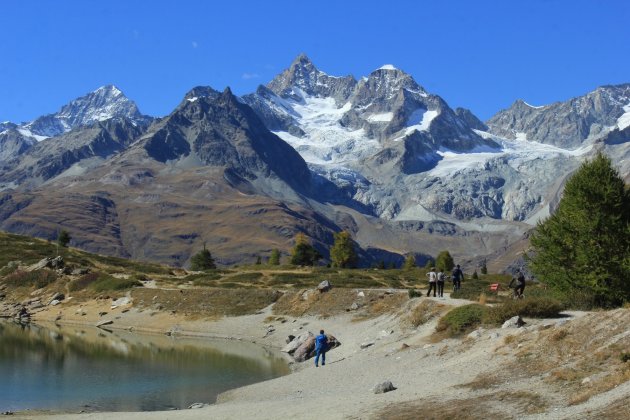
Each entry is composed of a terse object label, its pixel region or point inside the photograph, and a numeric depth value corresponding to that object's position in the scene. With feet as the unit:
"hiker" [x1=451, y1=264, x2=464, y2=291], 209.56
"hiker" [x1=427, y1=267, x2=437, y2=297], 199.31
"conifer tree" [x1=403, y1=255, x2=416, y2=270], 600.89
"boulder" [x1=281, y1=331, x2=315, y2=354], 191.21
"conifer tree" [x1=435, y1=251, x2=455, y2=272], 524.98
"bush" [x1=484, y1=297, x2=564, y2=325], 142.31
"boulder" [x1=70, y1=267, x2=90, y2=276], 337.52
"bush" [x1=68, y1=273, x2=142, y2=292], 309.22
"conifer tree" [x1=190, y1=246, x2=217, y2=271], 502.79
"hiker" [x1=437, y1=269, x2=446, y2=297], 199.21
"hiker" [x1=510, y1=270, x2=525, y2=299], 171.22
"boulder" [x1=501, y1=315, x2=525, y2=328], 135.95
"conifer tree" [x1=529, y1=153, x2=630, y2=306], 146.41
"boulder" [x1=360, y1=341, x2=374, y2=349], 171.32
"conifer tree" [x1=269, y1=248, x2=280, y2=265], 520.30
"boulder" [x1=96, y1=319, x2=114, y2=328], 273.19
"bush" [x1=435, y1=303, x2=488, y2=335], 147.23
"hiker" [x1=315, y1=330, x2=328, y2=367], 158.04
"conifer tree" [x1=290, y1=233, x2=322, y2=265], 501.56
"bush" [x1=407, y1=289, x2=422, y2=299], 206.28
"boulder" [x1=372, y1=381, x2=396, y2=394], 106.52
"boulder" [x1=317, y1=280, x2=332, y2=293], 255.50
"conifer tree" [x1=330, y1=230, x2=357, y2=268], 527.81
